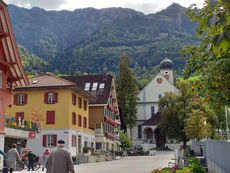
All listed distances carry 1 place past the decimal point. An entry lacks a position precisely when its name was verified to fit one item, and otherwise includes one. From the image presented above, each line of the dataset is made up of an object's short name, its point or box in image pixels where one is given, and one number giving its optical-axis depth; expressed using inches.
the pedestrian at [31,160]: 1002.2
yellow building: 1565.0
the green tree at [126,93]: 3072.3
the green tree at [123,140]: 2544.3
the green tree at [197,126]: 1706.4
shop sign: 1224.0
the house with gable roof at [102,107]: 2038.6
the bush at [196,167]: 644.7
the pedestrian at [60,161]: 367.9
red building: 924.0
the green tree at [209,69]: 369.9
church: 3240.7
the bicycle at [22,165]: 1015.0
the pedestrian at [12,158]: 608.8
